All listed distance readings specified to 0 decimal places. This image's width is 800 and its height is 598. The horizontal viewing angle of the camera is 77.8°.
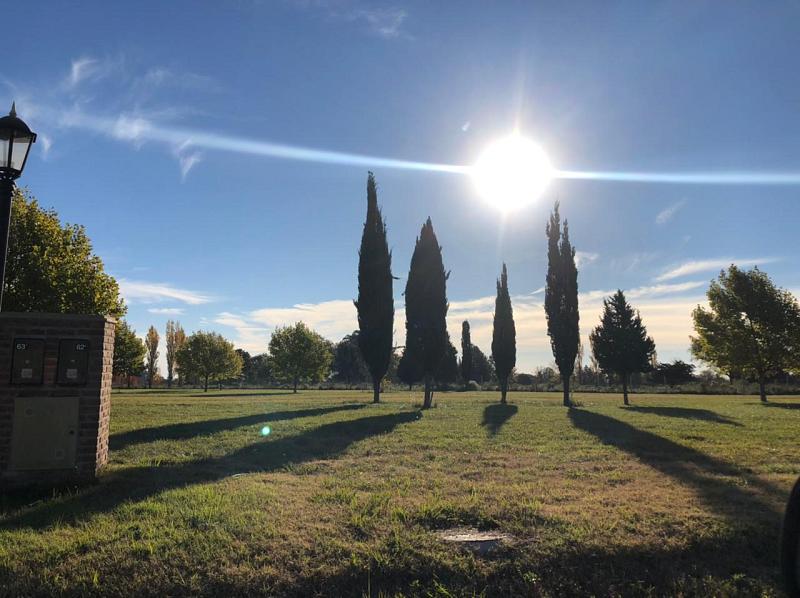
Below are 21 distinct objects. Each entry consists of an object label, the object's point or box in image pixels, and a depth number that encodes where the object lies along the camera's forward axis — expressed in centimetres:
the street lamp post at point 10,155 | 583
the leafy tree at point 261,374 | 8528
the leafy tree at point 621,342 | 3050
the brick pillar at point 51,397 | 613
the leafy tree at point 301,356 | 5159
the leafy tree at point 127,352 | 4406
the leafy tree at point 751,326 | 3134
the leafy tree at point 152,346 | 7388
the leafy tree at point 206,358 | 5522
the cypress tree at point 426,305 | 2522
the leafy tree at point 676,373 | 6269
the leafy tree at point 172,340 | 7511
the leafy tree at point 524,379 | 7922
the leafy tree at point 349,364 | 8619
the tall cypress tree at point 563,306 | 2916
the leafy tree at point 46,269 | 1667
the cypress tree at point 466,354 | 6769
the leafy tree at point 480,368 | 7969
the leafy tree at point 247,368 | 9056
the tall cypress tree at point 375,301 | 2620
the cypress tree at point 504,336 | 3541
